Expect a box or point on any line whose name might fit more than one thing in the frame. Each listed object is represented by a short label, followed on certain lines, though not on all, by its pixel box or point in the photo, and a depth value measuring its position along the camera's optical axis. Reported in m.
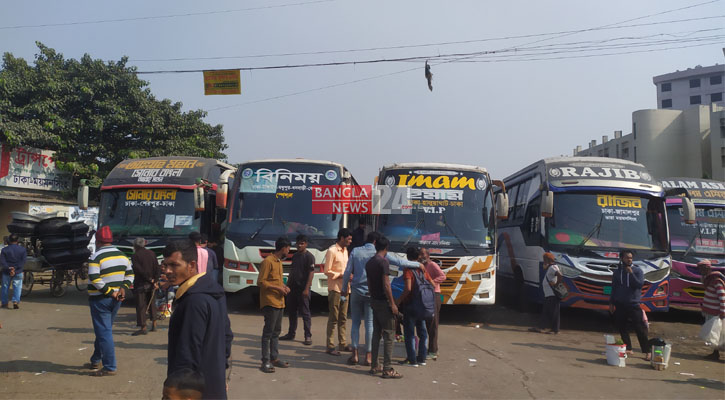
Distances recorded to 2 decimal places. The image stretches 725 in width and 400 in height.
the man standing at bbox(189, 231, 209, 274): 8.02
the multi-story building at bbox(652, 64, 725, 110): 68.19
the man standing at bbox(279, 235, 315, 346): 8.12
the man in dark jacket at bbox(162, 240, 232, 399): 2.89
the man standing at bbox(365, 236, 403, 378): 6.46
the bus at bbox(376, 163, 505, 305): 10.20
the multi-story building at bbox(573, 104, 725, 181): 46.91
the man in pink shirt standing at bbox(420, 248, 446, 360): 7.62
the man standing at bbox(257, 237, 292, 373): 6.62
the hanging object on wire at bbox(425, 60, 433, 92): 13.01
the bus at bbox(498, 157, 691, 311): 9.99
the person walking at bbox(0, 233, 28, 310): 10.88
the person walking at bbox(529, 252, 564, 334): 9.82
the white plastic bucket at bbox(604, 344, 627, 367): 7.56
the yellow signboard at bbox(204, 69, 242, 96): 13.76
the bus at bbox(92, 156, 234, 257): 11.44
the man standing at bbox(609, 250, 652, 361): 8.26
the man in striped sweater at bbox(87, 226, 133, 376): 6.15
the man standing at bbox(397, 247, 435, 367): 6.98
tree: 19.19
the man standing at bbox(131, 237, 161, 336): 8.55
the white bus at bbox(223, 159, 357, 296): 10.58
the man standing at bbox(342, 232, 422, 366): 7.07
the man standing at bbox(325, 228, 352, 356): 7.82
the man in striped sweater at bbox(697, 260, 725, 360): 7.96
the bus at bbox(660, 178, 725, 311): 11.27
